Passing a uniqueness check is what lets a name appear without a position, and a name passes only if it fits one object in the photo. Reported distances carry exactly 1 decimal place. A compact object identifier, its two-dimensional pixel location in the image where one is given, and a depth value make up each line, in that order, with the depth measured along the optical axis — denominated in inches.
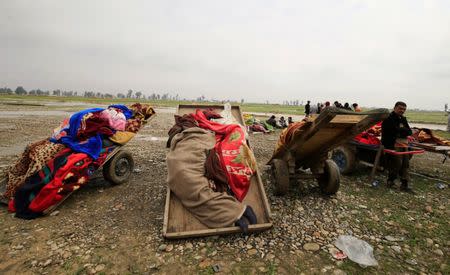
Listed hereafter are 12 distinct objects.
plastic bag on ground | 118.0
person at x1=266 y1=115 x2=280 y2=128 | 666.8
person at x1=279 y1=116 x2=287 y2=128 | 682.3
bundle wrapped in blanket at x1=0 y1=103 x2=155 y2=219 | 145.0
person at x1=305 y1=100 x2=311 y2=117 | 754.8
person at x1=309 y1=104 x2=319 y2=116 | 760.2
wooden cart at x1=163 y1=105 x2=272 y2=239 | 124.9
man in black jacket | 213.5
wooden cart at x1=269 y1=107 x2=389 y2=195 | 144.1
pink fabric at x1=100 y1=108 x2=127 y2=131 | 197.5
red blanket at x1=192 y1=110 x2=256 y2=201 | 150.8
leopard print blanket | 153.7
